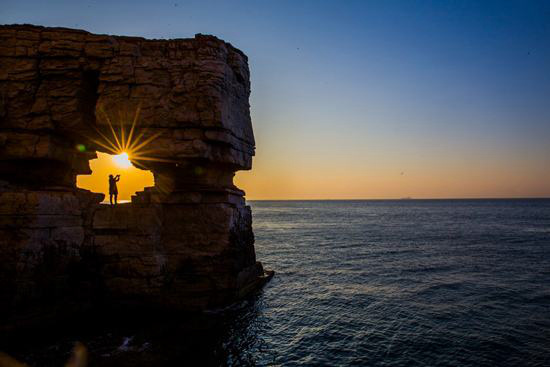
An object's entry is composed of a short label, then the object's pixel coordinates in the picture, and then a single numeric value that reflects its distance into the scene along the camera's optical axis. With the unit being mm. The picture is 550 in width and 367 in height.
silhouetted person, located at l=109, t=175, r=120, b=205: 22639
